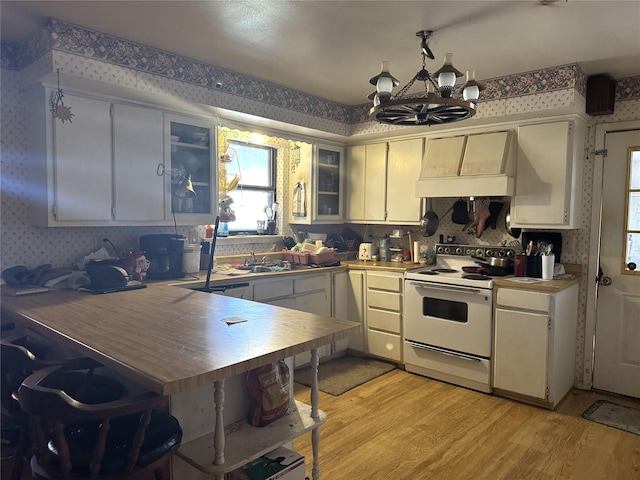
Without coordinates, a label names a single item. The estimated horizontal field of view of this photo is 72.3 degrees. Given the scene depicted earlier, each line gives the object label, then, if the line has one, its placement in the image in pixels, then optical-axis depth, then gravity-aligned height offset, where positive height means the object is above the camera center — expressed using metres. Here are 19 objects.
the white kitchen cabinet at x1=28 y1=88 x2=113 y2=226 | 2.64 +0.36
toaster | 4.58 -0.29
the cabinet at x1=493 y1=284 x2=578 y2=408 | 3.14 -0.88
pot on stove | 3.62 -0.30
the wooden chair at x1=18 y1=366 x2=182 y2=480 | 1.25 -0.70
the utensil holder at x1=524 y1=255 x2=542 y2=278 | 3.47 -0.32
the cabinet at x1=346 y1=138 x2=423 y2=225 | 4.24 +0.43
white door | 3.38 -0.44
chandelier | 2.16 +0.61
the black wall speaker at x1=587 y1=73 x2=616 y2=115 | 3.28 +1.00
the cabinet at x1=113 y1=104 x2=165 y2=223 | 2.94 +0.39
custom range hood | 3.47 +0.49
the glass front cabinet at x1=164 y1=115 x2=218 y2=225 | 3.24 +0.39
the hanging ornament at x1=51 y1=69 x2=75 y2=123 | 2.62 +0.68
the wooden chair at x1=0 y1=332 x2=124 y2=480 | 1.58 -0.64
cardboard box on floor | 1.63 -0.93
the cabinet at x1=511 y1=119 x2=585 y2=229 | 3.30 +0.39
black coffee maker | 3.14 -0.24
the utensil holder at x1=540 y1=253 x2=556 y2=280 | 3.35 -0.30
